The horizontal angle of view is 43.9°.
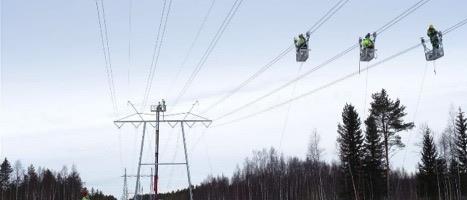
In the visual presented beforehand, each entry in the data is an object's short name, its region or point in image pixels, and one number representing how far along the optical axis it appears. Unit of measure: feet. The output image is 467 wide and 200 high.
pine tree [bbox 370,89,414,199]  185.06
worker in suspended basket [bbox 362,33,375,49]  70.69
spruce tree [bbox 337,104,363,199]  203.72
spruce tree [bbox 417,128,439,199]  223.30
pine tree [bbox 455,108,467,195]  215.92
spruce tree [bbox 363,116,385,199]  197.57
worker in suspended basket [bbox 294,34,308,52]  72.64
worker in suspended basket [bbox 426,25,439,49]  66.18
